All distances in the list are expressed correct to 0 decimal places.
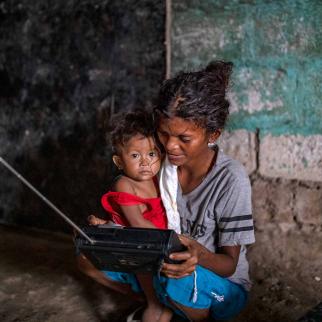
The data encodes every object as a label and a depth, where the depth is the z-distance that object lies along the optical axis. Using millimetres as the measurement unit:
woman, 1810
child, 1973
